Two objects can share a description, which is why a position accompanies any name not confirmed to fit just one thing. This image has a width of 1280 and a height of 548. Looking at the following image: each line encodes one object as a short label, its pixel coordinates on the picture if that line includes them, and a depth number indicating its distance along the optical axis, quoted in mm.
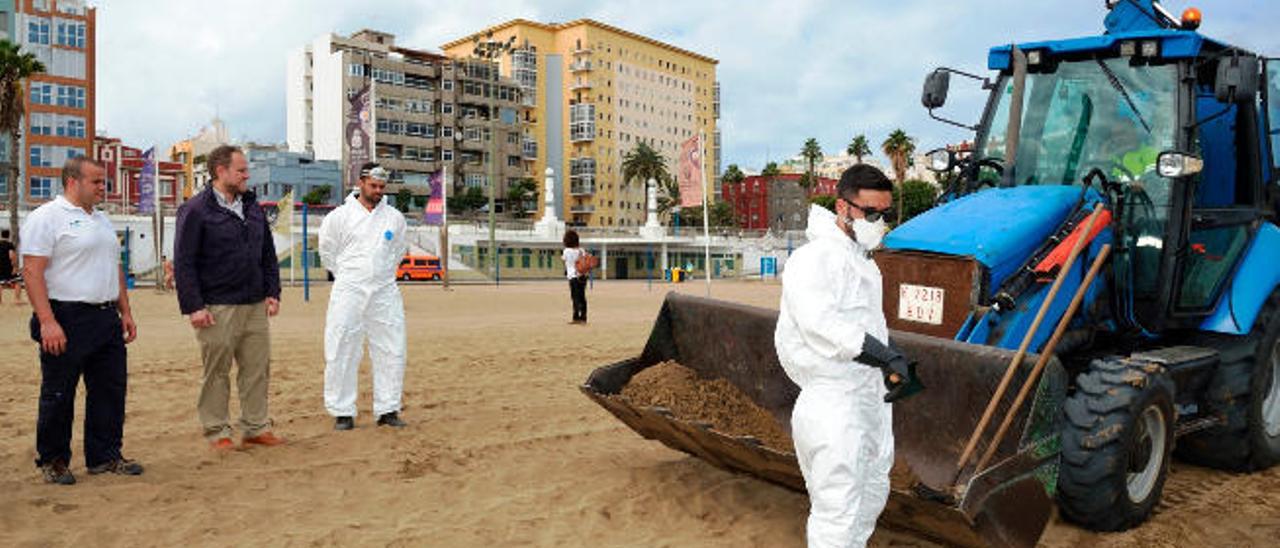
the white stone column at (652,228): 76625
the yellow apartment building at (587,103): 111562
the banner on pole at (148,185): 31147
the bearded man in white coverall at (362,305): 7051
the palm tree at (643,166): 110500
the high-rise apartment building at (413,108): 88188
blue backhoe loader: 4266
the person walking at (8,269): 21391
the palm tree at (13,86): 42125
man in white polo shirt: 5438
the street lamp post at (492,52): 97500
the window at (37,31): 69625
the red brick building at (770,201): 140250
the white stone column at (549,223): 71812
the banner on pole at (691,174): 27500
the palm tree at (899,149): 85250
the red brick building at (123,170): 87875
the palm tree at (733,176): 130500
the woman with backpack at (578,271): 18141
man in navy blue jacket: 6273
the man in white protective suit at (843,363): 3416
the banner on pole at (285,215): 27891
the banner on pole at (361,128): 31922
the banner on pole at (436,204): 35469
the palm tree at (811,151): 113125
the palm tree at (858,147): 105812
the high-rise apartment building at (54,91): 68875
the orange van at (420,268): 50125
